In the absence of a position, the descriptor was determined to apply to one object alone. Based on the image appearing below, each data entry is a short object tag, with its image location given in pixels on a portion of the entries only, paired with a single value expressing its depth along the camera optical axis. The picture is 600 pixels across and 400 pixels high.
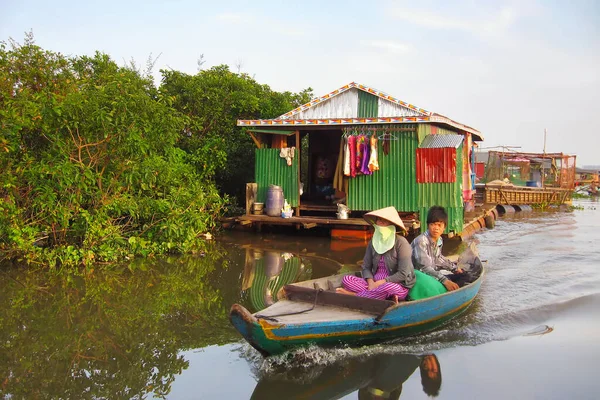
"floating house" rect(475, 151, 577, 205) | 23.16
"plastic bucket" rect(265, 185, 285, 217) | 13.41
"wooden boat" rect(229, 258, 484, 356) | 4.95
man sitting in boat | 6.48
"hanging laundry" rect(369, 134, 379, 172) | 12.55
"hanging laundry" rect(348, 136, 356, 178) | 12.69
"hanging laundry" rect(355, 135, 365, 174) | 12.62
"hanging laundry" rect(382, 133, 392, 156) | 12.74
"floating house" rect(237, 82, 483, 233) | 12.43
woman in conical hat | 6.04
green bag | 6.14
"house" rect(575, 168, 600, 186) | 38.52
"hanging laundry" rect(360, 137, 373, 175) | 12.71
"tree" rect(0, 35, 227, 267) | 8.73
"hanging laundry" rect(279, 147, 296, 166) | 13.58
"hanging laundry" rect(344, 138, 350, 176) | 12.76
